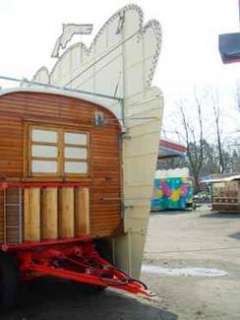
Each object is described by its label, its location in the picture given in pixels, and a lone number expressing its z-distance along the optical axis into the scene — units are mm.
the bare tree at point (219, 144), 41462
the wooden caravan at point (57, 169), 5967
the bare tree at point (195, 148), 41268
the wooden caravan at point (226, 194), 23071
